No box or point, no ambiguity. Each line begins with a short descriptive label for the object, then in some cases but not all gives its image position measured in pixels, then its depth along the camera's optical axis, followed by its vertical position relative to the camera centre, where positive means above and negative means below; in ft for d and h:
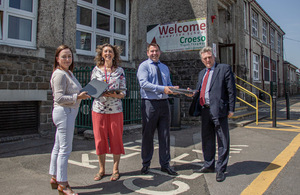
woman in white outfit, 9.29 -0.20
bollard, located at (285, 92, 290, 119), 34.31 -0.14
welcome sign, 31.63 +9.90
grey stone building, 20.16 +7.83
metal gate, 22.31 +0.37
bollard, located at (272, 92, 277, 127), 27.34 -0.52
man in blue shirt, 12.26 -0.16
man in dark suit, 11.74 +0.02
